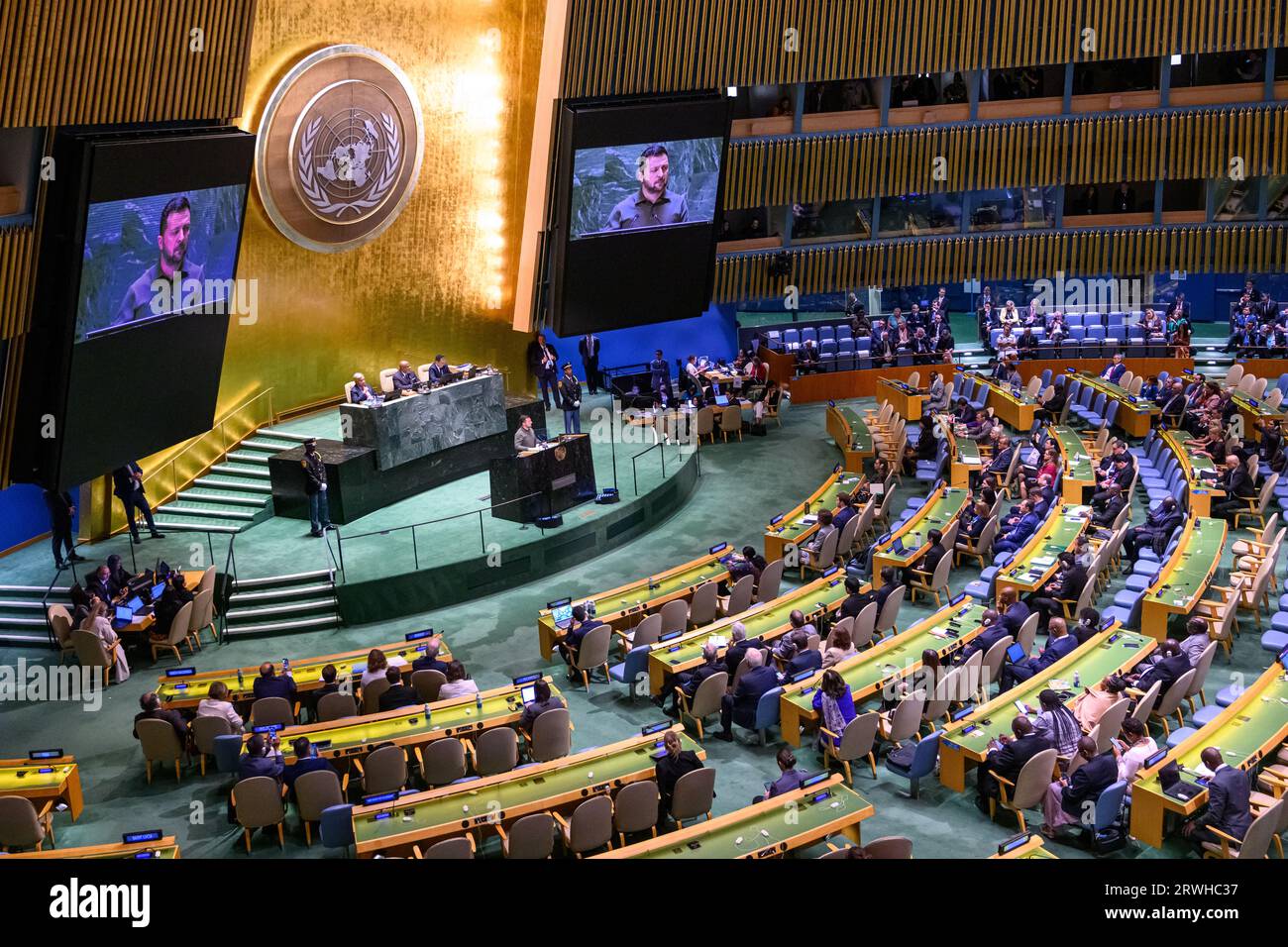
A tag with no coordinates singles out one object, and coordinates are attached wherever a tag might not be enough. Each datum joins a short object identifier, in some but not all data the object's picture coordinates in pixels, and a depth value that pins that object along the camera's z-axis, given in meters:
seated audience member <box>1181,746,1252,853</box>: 9.73
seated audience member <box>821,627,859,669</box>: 13.19
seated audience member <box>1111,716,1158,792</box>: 10.70
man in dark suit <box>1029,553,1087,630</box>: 14.80
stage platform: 16.64
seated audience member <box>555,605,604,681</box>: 14.17
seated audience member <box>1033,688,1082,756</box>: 10.88
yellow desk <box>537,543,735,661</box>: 14.95
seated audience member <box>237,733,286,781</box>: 11.02
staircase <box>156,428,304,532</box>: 18.64
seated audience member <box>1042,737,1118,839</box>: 10.38
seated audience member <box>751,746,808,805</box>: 10.32
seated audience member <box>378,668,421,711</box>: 12.63
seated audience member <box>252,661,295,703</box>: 12.76
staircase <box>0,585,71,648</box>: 15.99
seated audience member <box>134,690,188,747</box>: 12.27
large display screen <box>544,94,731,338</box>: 18.91
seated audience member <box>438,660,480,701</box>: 12.81
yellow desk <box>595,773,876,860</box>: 9.41
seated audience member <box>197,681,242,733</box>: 12.33
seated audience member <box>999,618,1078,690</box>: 12.67
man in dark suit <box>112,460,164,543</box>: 17.50
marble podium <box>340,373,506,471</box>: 18.80
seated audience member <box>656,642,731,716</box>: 12.99
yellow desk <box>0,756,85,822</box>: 11.32
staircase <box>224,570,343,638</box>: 16.09
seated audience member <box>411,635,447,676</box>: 13.27
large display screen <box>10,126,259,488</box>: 13.75
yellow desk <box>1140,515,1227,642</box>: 14.04
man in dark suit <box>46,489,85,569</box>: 16.83
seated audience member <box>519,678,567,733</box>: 12.13
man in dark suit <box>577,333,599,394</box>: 25.55
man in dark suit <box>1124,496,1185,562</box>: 16.67
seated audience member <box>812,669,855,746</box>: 11.70
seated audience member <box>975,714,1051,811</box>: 10.66
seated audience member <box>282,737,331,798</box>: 11.14
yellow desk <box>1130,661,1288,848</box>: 10.26
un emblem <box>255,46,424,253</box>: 19.67
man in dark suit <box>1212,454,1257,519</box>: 17.95
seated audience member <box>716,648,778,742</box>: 12.50
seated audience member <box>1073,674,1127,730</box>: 11.51
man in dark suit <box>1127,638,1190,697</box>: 12.06
